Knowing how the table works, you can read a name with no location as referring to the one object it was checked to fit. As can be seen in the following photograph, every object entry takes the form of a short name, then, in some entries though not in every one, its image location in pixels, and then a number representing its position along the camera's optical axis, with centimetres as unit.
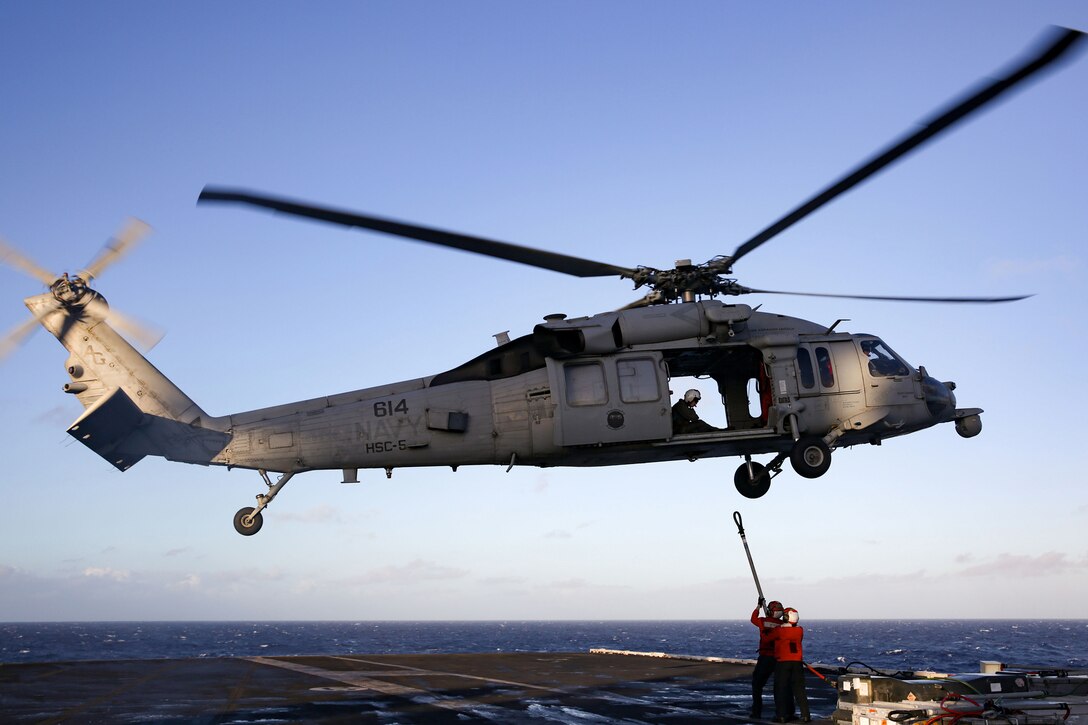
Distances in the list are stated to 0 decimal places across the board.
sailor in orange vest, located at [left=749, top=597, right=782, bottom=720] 1398
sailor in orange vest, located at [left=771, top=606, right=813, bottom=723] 1312
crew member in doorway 1909
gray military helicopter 1758
